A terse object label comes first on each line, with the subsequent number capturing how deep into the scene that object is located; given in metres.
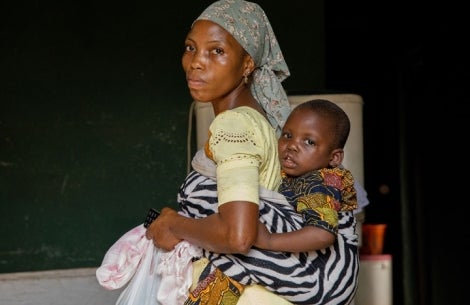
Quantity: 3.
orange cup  4.14
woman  2.12
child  2.18
